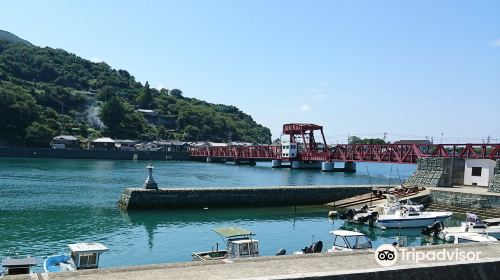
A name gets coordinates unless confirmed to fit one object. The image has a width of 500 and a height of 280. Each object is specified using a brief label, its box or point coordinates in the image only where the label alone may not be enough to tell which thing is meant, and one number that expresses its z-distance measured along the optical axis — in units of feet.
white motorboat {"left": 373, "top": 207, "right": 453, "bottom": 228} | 107.76
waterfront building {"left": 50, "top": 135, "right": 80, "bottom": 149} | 424.46
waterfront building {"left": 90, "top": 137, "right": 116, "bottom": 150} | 450.71
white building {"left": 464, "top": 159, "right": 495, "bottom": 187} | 151.94
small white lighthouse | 129.29
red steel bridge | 284.92
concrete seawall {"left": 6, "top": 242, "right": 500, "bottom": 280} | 41.41
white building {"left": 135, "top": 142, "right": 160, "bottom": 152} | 468.13
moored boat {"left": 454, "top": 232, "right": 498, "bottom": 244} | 82.07
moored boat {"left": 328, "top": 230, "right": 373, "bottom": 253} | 76.59
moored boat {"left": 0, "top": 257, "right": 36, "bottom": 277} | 52.13
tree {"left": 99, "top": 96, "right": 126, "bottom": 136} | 523.70
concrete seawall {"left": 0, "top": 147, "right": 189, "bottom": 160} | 389.19
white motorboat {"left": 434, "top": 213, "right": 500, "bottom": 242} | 92.73
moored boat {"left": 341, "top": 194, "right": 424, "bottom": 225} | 111.86
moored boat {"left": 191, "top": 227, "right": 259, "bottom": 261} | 64.75
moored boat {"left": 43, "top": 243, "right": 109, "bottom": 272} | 59.31
